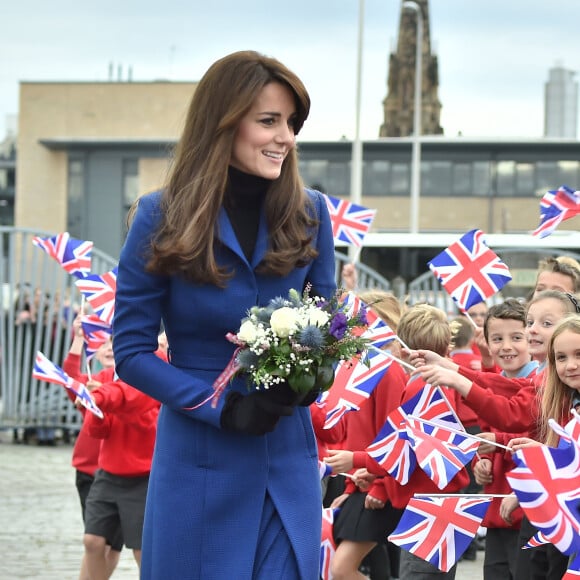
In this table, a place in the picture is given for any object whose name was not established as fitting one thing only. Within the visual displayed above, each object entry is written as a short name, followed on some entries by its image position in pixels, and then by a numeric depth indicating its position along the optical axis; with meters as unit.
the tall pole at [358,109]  58.03
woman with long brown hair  6.49
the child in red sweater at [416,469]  11.66
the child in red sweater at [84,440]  14.70
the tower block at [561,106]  124.06
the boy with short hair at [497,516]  10.57
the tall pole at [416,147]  76.56
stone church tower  157.87
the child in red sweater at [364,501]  12.17
